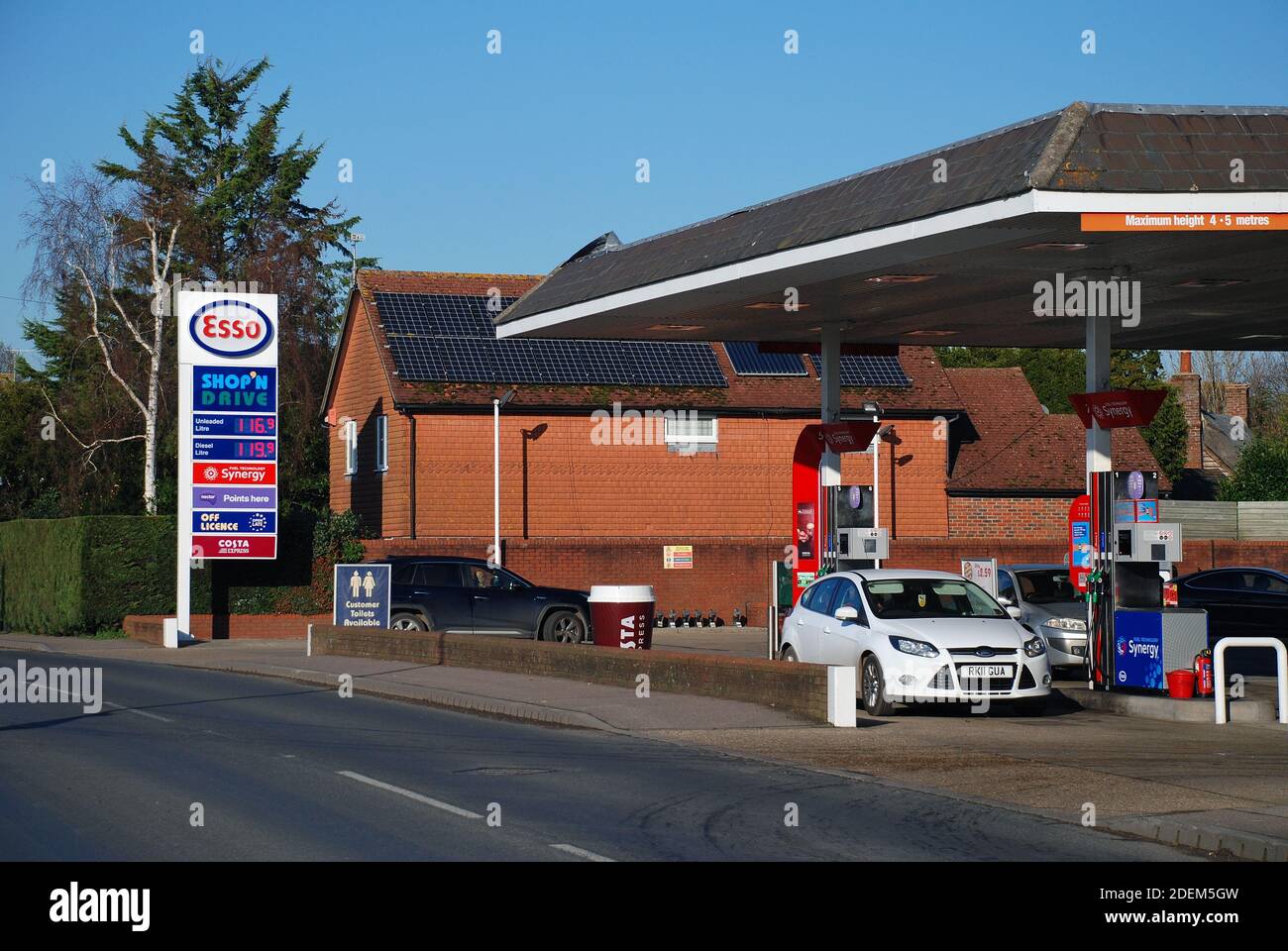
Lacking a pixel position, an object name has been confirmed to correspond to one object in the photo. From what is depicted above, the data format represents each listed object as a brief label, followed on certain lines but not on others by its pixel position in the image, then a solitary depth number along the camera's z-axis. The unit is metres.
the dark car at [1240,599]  29.27
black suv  29.77
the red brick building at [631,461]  40.91
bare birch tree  44.03
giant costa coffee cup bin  23.86
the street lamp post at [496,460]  39.84
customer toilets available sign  28.34
